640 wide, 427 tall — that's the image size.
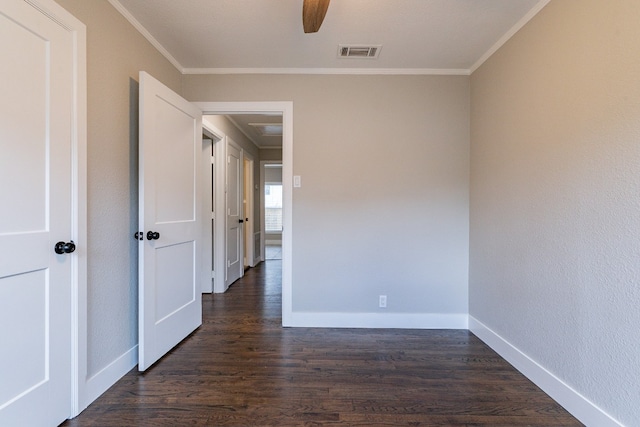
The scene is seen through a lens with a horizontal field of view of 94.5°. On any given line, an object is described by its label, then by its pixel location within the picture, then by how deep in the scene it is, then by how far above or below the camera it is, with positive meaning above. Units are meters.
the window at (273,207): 9.91 +0.03
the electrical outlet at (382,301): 2.77 -0.87
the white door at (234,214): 4.21 -0.10
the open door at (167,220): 1.99 -0.09
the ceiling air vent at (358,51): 2.35 +1.28
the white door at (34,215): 1.26 -0.04
